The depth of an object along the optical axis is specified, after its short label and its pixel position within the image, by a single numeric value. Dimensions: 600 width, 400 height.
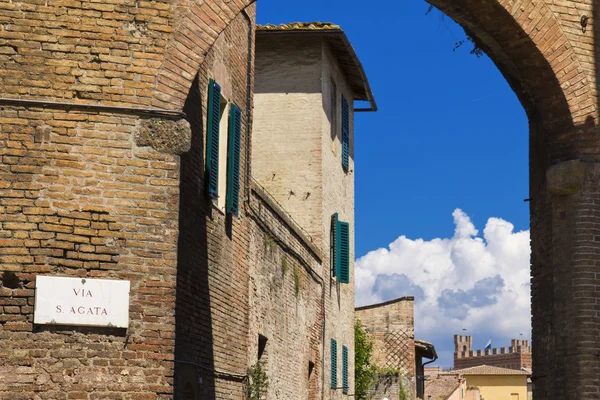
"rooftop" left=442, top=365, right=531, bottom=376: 58.88
